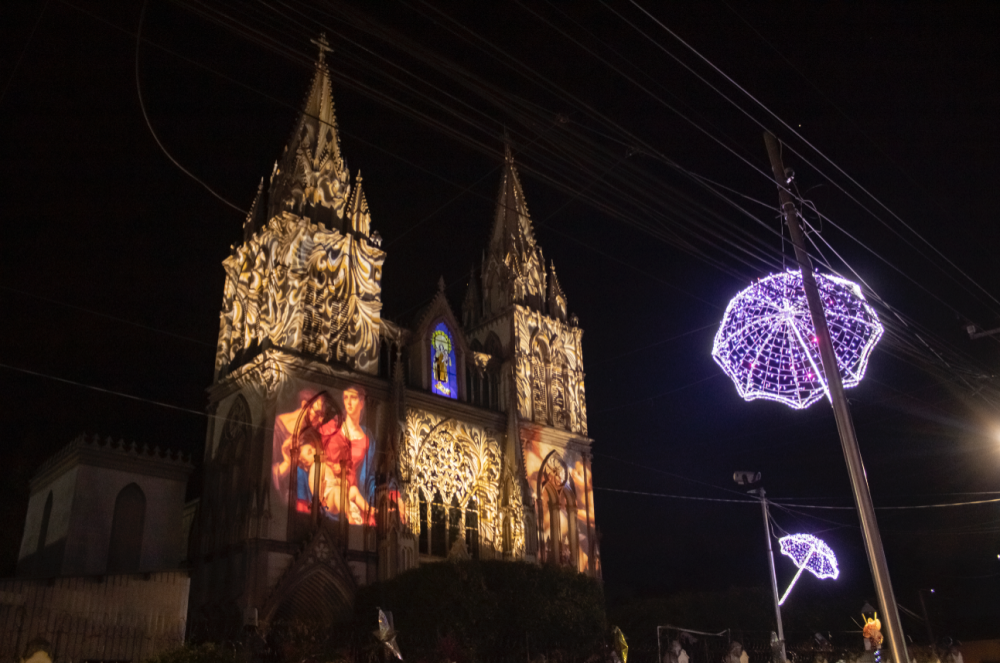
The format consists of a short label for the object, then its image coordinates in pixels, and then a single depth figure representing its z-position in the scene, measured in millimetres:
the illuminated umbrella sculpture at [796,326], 16453
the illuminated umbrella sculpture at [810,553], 29500
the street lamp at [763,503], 25062
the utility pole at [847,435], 13070
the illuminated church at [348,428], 32812
